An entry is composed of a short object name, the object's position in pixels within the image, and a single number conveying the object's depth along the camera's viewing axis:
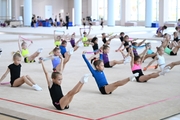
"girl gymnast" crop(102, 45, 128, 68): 13.40
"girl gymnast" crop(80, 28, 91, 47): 20.78
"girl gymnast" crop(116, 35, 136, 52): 17.56
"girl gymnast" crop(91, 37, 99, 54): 16.45
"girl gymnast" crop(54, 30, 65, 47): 18.58
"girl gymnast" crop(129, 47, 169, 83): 10.45
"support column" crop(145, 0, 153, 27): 49.53
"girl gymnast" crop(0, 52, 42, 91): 9.62
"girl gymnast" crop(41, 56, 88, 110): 7.31
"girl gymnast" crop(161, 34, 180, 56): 17.17
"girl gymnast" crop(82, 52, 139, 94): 8.94
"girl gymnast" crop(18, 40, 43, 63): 14.54
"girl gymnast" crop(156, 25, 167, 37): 28.29
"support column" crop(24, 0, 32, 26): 49.88
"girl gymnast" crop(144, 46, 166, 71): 12.24
